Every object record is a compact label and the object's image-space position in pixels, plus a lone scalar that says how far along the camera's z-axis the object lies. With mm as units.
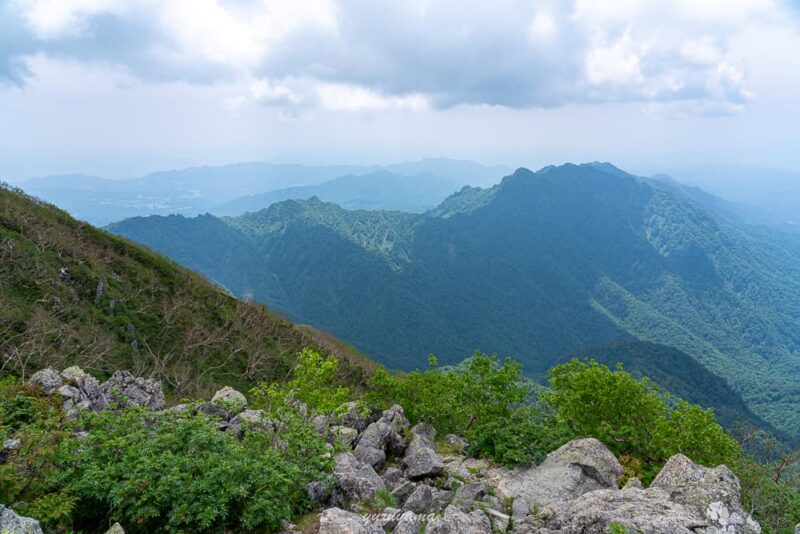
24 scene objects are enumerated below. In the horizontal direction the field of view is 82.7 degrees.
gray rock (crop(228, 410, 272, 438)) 14859
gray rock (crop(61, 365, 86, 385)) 18891
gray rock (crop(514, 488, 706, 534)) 10148
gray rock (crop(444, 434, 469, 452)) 21122
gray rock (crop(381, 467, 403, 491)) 15107
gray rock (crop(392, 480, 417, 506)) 13890
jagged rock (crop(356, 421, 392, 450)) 18016
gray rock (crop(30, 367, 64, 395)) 17873
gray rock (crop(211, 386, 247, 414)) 15569
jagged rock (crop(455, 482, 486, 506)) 13336
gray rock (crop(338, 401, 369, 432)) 20391
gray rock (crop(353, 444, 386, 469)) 16672
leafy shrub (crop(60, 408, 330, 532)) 9570
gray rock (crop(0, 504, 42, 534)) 7859
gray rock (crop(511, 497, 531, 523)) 13383
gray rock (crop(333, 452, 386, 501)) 13234
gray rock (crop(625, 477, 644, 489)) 14710
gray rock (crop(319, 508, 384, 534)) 10109
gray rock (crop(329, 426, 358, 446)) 17703
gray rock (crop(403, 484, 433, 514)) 12945
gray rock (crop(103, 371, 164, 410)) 20078
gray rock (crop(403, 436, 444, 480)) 16141
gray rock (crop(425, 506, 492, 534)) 10633
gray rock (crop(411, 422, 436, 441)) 22292
